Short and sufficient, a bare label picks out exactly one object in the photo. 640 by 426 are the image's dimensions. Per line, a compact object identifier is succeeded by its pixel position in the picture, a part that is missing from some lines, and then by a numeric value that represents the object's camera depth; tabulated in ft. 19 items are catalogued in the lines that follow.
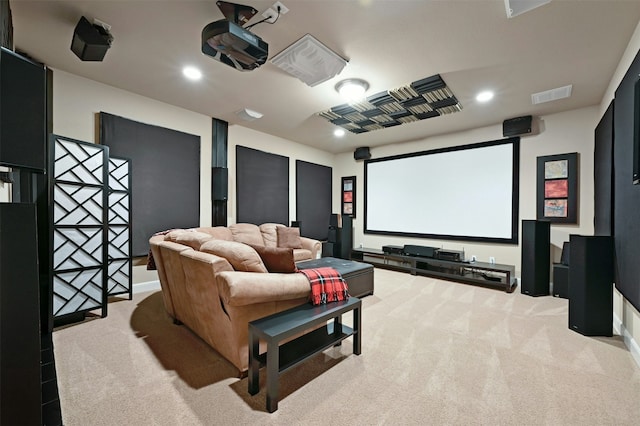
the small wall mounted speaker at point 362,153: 19.50
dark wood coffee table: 4.95
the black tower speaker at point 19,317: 2.74
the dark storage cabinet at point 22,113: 2.76
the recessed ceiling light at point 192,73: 9.21
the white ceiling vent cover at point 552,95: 10.25
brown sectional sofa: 5.59
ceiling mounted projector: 6.27
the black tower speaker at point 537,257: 11.91
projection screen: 14.15
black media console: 13.00
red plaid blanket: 6.42
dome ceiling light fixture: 9.87
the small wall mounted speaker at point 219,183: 13.99
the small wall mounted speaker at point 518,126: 13.06
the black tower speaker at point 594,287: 8.02
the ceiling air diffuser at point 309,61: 7.67
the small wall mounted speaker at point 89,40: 6.85
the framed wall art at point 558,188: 12.30
